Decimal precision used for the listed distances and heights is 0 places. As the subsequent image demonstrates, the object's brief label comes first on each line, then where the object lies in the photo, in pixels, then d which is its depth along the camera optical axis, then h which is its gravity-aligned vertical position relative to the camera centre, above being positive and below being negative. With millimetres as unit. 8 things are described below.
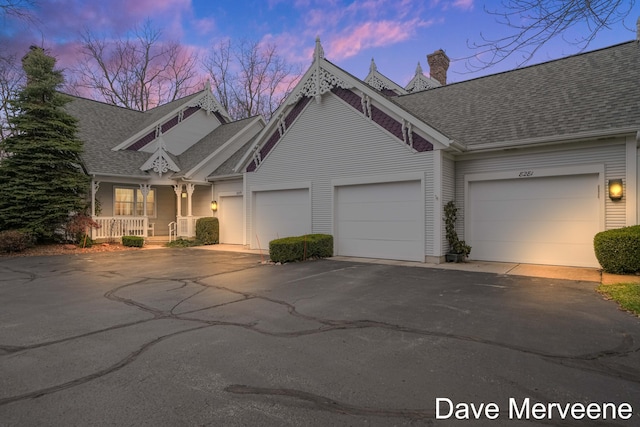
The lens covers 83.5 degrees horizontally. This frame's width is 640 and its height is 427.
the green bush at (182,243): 16094 -1114
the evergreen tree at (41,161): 13617 +2277
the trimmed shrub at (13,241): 12438 -757
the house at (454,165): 9141 +1675
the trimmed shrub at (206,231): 16734 -574
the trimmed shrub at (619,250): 7543 -695
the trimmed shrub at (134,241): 15352 -949
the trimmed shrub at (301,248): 10672 -908
